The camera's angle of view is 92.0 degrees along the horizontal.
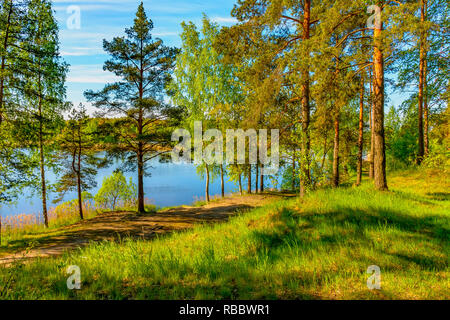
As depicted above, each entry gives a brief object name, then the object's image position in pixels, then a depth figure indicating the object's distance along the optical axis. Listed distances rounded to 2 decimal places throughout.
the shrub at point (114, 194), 20.31
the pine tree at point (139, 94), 15.10
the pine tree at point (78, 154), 16.38
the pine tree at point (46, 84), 13.38
